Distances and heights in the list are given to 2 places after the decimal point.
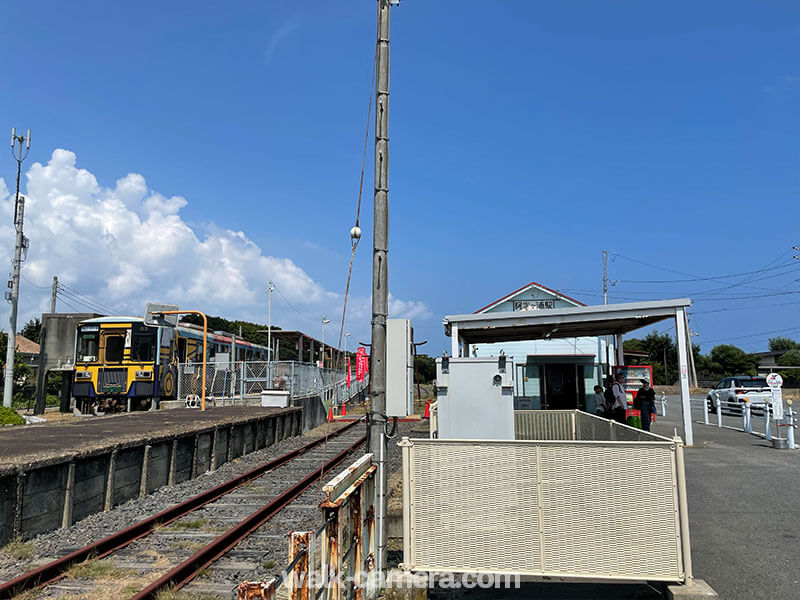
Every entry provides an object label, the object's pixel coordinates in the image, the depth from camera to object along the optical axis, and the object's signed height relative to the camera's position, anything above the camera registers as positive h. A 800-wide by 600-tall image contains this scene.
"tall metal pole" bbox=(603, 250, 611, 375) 51.56 +9.86
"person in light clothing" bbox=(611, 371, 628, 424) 13.54 -0.22
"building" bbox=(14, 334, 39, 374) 42.44 +3.12
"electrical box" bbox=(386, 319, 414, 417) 5.17 +0.16
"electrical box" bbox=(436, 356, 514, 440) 8.55 -0.13
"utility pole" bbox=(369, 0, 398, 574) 5.10 +0.96
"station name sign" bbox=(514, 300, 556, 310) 30.84 +4.46
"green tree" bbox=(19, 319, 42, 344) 62.09 +5.90
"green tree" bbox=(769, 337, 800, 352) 87.37 +7.19
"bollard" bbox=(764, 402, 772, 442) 15.23 -0.78
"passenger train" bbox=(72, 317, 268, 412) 21.33 +0.89
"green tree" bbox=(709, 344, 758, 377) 74.56 +4.08
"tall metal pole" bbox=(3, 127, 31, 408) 23.02 +4.09
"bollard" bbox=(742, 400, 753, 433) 17.61 -0.71
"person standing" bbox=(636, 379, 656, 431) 13.95 -0.23
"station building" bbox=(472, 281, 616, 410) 23.44 +0.70
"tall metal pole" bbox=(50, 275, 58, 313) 37.69 +5.38
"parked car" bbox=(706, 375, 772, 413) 25.17 +0.09
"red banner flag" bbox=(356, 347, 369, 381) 38.09 +1.59
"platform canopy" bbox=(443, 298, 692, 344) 14.04 +1.79
